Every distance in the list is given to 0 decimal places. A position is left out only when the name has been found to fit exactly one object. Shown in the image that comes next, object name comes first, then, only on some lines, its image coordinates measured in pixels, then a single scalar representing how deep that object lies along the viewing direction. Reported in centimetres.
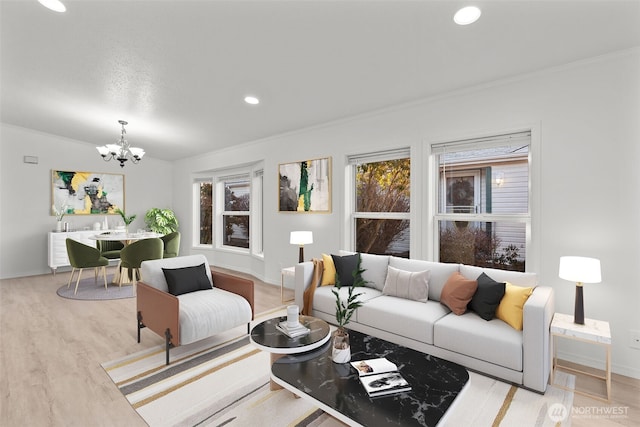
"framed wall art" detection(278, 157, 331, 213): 455
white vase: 200
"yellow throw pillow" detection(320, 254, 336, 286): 373
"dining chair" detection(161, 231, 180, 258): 567
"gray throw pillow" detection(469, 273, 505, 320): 256
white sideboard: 586
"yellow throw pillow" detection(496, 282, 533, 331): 242
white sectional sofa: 221
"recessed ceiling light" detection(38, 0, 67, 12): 235
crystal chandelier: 457
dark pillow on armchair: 309
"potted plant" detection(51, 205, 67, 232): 609
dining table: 497
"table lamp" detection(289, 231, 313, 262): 432
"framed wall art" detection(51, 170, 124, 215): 623
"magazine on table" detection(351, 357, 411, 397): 170
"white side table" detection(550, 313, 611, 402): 214
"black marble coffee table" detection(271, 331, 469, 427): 152
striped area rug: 195
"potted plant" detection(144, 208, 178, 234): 719
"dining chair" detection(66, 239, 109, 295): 485
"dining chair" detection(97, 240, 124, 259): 594
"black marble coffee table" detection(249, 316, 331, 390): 208
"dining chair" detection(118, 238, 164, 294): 482
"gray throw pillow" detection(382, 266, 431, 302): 308
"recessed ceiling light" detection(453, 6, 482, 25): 208
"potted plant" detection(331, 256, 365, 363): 200
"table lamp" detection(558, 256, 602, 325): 227
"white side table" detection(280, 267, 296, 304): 421
